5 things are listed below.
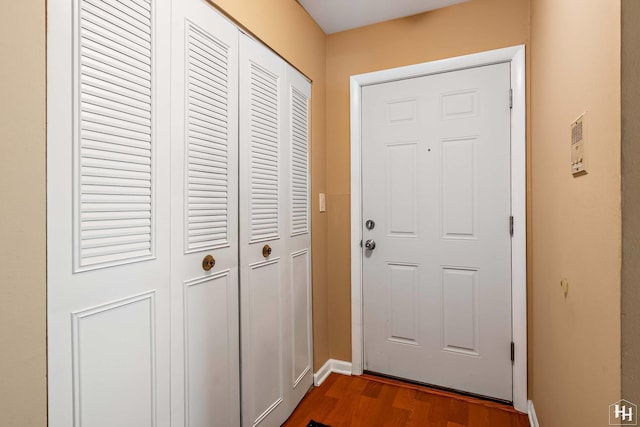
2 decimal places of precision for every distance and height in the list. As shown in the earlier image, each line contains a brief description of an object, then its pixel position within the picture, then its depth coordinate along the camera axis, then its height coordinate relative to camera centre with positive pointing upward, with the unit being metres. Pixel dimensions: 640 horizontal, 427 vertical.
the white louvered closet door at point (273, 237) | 1.48 -0.12
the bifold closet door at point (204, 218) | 1.13 -0.02
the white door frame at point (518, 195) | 1.79 +0.11
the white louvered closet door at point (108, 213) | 0.79 +0.00
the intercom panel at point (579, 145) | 0.87 +0.20
